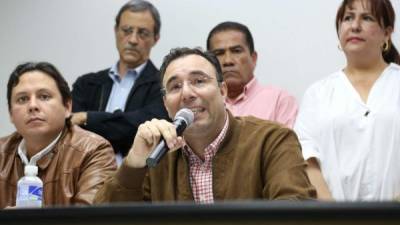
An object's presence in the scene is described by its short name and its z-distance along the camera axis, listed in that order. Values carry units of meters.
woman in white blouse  3.67
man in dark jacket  4.32
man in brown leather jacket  3.54
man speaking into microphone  2.85
